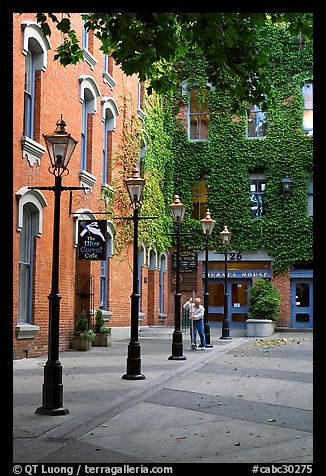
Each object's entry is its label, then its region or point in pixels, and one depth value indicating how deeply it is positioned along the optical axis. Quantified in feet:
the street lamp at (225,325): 86.48
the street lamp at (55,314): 30.42
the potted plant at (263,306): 96.73
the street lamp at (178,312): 56.13
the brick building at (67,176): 52.19
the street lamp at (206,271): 74.72
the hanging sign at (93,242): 60.95
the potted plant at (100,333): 68.44
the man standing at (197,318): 66.64
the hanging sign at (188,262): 110.73
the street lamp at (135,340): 43.24
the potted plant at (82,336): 62.90
